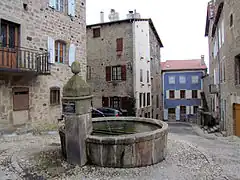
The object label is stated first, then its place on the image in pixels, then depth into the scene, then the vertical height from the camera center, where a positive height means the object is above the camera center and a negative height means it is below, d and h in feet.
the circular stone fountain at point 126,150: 15.19 -4.43
